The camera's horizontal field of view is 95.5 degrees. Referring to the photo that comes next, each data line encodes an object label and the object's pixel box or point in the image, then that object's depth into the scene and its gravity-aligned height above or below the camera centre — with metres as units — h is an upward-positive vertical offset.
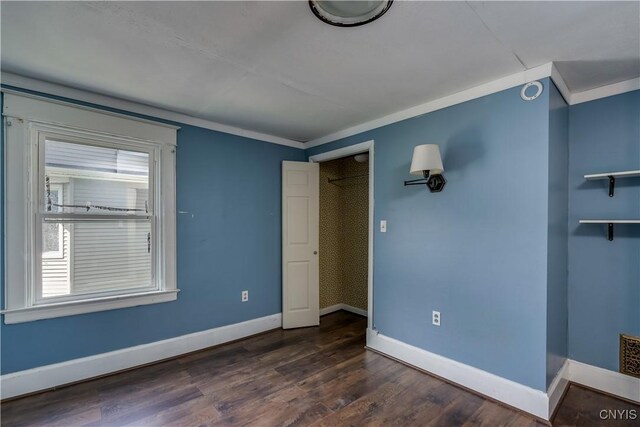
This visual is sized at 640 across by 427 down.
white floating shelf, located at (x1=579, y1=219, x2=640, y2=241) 1.99 -0.07
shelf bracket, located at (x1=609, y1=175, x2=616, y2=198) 2.17 +0.21
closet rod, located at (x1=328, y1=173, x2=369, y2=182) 4.21 +0.53
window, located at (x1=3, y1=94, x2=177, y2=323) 2.18 +0.02
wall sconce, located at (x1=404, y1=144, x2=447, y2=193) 2.37 +0.41
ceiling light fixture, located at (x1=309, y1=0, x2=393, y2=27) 1.40 +1.01
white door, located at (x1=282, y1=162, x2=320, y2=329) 3.69 -0.41
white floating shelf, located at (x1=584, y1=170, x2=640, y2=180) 1.97 +0.27
